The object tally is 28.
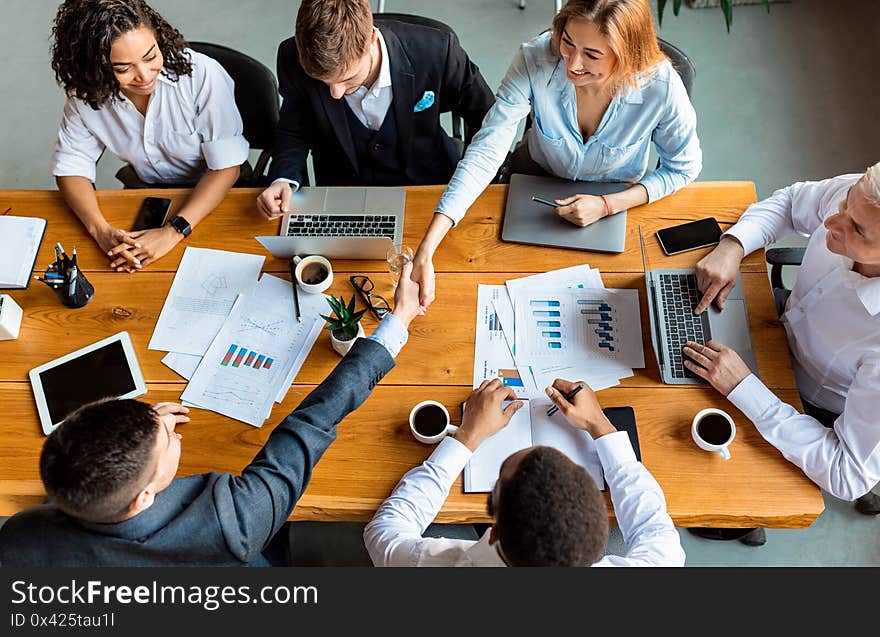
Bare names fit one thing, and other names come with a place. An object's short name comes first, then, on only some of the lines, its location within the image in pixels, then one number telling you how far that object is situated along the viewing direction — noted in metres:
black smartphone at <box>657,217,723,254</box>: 1.85
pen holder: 1.84
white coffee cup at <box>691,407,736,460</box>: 1.55
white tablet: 1.73
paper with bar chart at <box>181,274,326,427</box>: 1.71
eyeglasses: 1.81
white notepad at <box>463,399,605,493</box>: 1.57
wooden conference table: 1.55
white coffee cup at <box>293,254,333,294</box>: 1.83
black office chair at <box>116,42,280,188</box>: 2.21
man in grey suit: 1.27
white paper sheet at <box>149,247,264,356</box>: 1.81
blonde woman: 1.74
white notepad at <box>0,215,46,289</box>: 1.93
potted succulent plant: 1.70
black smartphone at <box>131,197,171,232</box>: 2.02
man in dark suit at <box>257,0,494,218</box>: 1.98
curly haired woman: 1.89
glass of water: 1.85
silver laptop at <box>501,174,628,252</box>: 1.87
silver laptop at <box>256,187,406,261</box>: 1.84
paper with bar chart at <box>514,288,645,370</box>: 1.71
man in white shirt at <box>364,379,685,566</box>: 1.21
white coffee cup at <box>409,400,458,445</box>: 1.60
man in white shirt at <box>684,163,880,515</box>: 1.49
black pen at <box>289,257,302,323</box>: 1.82
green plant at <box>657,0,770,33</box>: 2.95
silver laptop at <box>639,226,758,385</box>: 1.68
